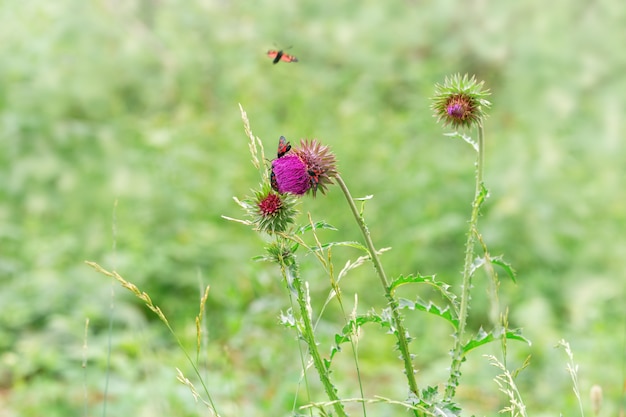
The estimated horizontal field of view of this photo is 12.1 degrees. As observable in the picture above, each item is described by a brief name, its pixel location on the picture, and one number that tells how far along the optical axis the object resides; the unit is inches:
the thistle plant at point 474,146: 80.8
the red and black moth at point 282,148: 81.4
